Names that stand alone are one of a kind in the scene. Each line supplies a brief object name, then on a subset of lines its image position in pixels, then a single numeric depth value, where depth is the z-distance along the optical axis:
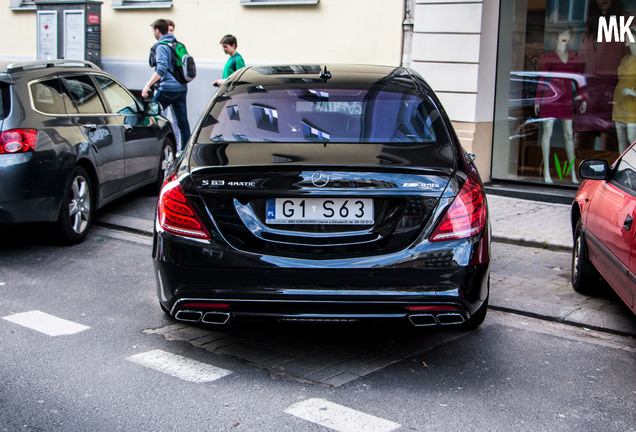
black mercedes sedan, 4.12
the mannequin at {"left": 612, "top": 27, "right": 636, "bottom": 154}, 10.03
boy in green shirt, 11.95
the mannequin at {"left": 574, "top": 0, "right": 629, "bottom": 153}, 10.10
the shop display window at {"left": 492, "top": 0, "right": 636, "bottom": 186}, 10.18
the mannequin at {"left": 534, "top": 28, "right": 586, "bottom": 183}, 10.52
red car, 4.82
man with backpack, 12.21
